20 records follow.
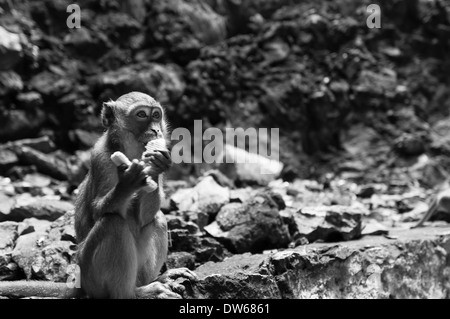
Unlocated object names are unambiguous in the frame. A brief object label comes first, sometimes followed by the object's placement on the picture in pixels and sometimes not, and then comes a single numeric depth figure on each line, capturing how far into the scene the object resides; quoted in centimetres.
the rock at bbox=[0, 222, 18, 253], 452
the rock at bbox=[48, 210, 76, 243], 459
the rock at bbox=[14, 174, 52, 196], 786
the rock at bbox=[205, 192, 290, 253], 511
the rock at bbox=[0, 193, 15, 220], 536
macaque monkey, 318
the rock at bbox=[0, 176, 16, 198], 741
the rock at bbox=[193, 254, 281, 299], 404
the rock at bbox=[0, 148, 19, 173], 868
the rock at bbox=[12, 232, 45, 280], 424
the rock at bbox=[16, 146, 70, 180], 888
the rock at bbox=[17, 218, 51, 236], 480
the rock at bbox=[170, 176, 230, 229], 548
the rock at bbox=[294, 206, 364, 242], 556
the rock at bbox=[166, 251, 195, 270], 449
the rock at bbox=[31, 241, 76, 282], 416
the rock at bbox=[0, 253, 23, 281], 423
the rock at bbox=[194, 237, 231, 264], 483
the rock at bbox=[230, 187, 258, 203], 608
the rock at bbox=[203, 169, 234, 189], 718
